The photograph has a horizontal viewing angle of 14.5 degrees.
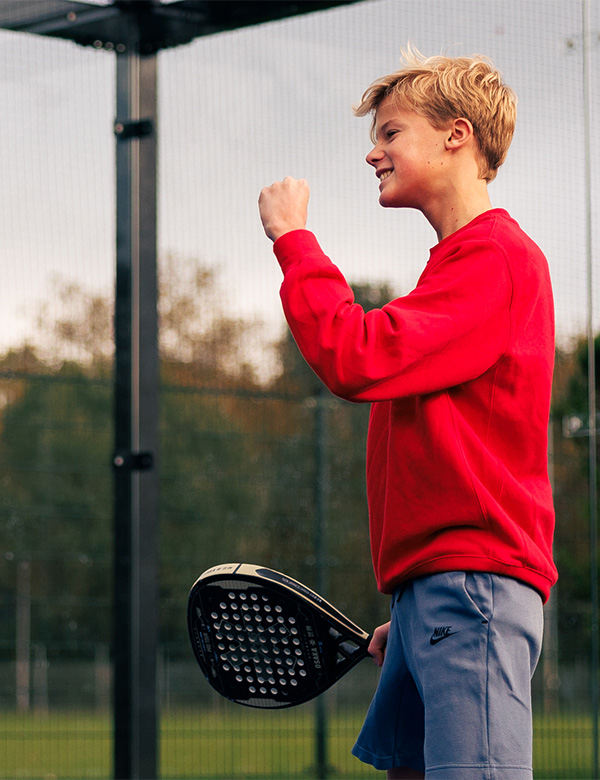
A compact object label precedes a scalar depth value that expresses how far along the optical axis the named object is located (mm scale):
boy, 3502
